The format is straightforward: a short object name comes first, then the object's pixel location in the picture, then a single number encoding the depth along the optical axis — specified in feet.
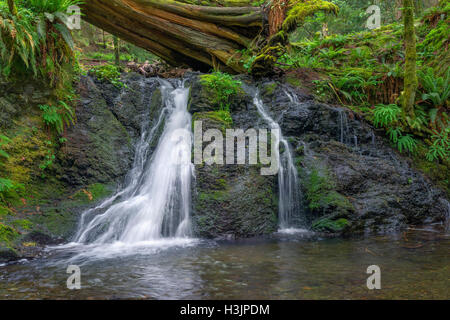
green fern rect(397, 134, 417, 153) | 21.76
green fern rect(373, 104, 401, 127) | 22.27
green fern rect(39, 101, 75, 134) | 18.61
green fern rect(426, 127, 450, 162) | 21.70
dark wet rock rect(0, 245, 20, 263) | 13.05
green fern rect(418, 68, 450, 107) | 23.36
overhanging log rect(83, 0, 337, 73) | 25.87
